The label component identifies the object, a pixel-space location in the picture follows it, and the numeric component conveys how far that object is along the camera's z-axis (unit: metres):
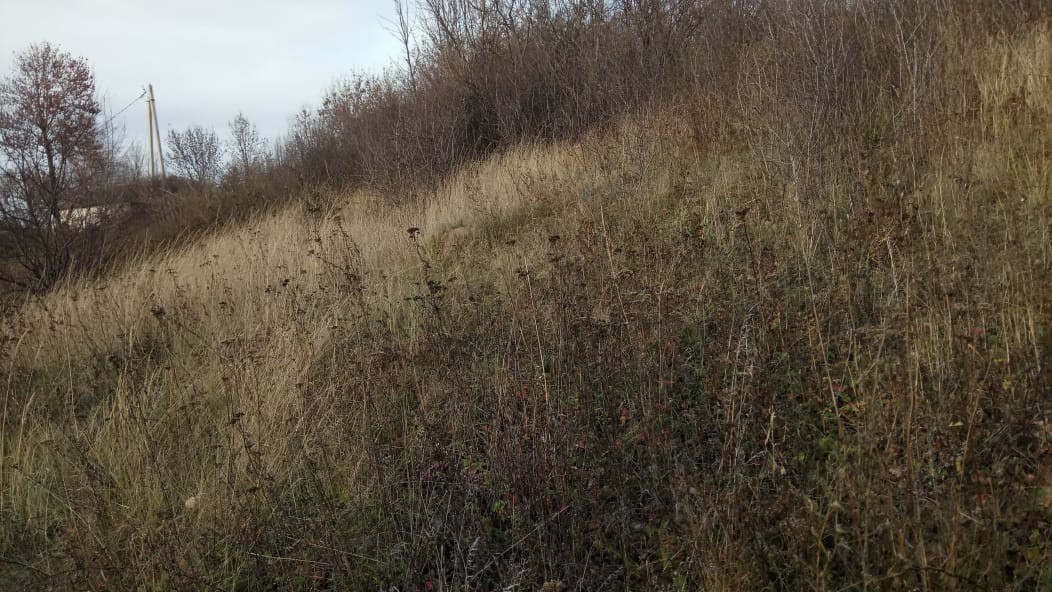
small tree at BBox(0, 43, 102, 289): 9.84
